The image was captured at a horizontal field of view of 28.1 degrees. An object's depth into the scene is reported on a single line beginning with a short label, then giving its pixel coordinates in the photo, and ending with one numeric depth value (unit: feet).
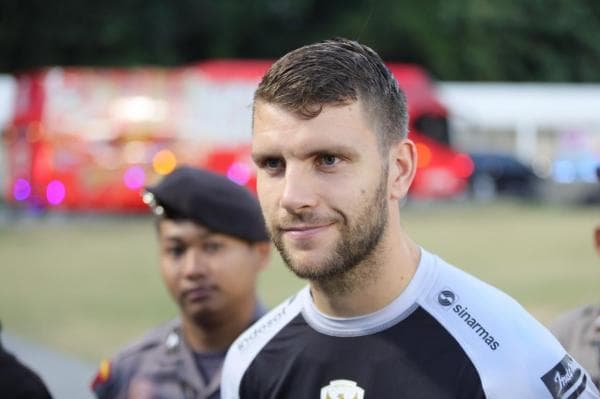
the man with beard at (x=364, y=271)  8.52
